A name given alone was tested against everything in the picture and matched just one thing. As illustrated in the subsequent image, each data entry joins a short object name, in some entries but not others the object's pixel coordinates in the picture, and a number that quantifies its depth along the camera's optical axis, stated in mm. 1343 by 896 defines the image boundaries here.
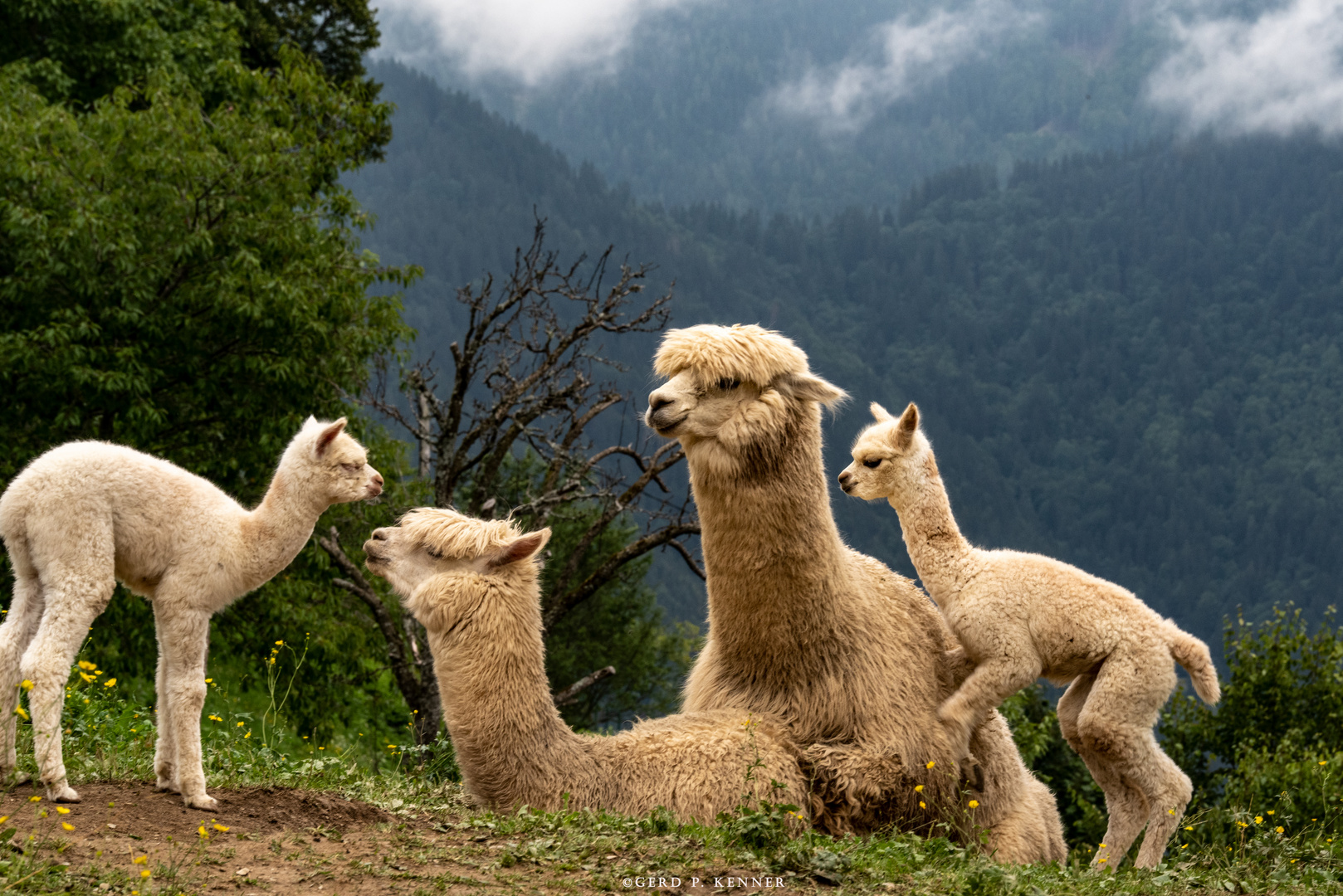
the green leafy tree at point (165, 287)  14477
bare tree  15211
